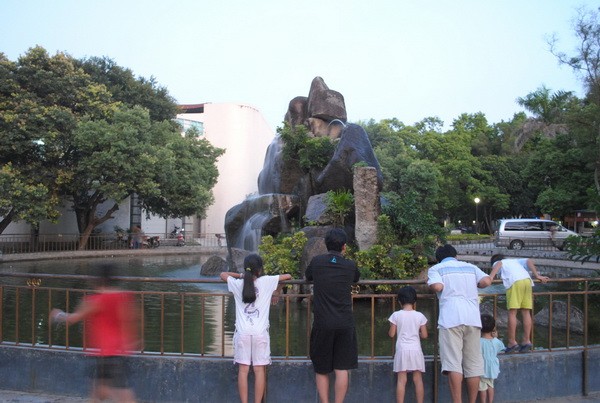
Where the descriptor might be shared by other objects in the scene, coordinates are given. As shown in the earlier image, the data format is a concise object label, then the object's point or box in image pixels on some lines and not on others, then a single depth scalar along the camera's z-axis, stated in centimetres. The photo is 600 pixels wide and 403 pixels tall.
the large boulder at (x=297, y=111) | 1989
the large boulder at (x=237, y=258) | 1686
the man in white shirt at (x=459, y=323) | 521
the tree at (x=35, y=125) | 2673
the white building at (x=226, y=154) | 4728
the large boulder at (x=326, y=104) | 1900
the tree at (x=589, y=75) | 2650
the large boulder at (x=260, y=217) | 1694
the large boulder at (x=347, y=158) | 1545
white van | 3142
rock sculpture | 1559
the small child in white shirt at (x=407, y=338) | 528
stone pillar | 1377
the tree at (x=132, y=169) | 2866
